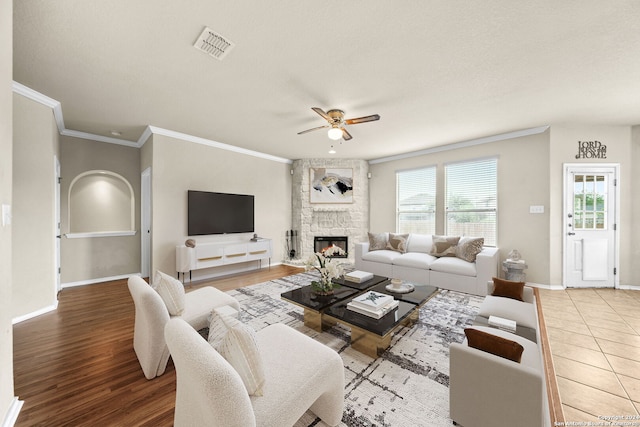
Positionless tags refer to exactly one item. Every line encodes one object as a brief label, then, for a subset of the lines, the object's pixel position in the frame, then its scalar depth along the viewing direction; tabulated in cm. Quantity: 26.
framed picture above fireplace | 617
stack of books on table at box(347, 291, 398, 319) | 222
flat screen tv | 450
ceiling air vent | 191
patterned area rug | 155
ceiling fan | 304
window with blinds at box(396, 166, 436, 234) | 543
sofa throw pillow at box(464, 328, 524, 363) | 128
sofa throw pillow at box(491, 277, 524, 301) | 250
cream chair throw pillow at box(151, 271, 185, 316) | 207
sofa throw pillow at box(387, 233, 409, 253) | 505
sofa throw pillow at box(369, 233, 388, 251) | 526
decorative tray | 279
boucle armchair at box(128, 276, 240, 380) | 182
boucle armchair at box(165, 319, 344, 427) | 91
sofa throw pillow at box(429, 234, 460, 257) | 442
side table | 395
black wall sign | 396
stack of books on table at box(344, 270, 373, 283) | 323
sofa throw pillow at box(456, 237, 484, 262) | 409
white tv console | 415
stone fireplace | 617
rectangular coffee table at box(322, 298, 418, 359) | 204
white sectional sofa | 375
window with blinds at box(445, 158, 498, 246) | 464
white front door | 395
